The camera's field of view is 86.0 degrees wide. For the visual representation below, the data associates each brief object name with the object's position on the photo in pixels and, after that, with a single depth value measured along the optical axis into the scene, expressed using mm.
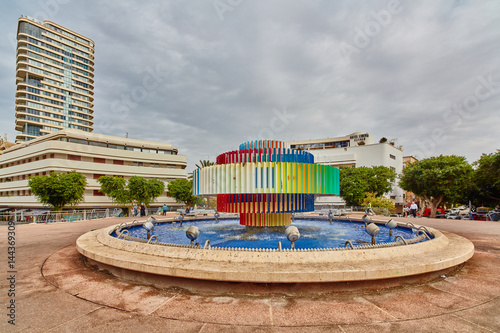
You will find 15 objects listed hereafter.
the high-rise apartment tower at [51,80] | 76625
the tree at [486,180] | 32875
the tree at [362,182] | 49844
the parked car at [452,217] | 33647
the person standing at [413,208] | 25312
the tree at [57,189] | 36409
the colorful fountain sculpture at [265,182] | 10438
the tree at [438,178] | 37781
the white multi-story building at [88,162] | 50062
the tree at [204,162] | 61828
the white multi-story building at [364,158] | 64188
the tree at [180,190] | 52562
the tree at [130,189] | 43634
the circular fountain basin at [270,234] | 10133
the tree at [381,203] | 38344
